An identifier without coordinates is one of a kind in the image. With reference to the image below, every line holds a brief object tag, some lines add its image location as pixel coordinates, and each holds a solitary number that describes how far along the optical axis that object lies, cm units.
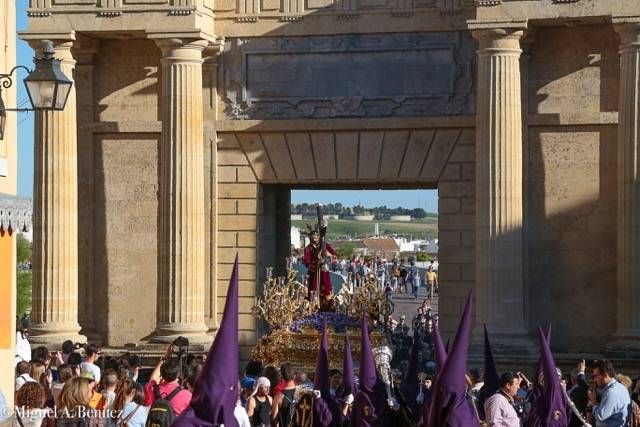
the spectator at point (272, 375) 1914
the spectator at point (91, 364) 1886
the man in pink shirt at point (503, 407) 1575
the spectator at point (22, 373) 1712
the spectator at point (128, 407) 1490
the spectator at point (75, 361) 1865
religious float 2712
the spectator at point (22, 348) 2202
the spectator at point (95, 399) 1511
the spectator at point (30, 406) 1435
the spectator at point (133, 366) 1852
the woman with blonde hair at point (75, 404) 1388
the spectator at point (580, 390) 1994
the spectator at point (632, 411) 1742
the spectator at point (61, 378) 1708
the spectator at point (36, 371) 1770
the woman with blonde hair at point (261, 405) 1706
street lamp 1495
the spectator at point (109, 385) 1593
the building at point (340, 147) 2716
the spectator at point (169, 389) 1498
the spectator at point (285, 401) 1710
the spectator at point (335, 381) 1917
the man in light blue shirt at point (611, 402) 1717
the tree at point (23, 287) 6202
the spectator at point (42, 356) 1954
